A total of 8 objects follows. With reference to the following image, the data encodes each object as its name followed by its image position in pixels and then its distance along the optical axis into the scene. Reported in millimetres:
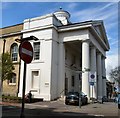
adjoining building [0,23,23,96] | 17468
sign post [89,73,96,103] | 12031
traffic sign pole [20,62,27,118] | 3077
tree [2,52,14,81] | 13683
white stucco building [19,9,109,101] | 15758
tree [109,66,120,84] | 34906
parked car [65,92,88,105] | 13164
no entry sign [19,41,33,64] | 2981
